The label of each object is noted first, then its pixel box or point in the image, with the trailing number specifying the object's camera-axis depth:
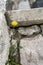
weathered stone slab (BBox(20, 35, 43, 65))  1.72
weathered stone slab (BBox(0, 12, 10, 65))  1.59
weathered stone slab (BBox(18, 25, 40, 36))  1.80
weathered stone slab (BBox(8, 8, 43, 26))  1.79
